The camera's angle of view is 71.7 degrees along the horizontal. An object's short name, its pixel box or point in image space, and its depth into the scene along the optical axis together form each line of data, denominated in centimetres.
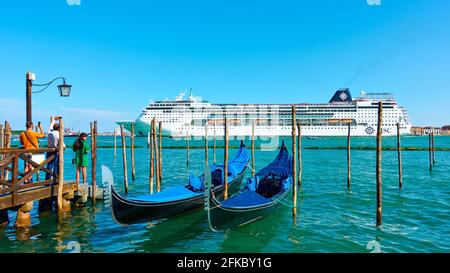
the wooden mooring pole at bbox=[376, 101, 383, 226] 679
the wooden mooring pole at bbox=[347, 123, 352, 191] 1139
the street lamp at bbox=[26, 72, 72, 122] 713
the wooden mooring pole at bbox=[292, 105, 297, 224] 735
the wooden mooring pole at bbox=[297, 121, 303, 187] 1131
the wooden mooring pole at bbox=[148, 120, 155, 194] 949
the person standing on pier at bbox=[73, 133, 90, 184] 820
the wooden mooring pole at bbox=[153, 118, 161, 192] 1006
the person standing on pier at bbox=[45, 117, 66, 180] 726
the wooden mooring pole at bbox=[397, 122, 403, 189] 1167
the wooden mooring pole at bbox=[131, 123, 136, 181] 1182
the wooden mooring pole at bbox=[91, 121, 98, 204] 845
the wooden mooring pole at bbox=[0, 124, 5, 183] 820
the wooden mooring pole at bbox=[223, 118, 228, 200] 866
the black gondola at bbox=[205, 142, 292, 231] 572
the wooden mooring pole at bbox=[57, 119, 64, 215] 675
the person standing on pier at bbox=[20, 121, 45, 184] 707
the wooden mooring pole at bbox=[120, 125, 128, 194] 1067
